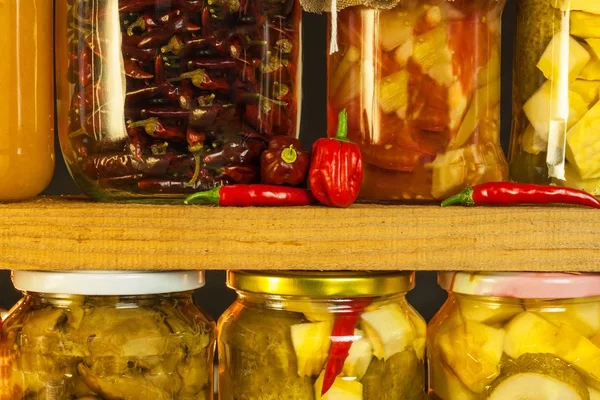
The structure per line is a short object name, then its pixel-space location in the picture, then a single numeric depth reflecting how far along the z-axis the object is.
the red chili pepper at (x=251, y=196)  0.58
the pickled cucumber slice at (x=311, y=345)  0.57
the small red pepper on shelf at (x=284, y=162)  0.59
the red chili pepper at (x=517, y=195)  0.58
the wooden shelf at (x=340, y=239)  0.56
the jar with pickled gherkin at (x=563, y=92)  0.60
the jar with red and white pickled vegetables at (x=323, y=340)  0.57
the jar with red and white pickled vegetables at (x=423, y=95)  0.61
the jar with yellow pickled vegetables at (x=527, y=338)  0.56
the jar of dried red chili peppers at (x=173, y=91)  0.58
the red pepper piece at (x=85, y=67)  0.60
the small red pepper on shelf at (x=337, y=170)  0.57
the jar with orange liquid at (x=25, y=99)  0.59
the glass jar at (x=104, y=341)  0.57
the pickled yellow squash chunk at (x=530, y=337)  0.57
